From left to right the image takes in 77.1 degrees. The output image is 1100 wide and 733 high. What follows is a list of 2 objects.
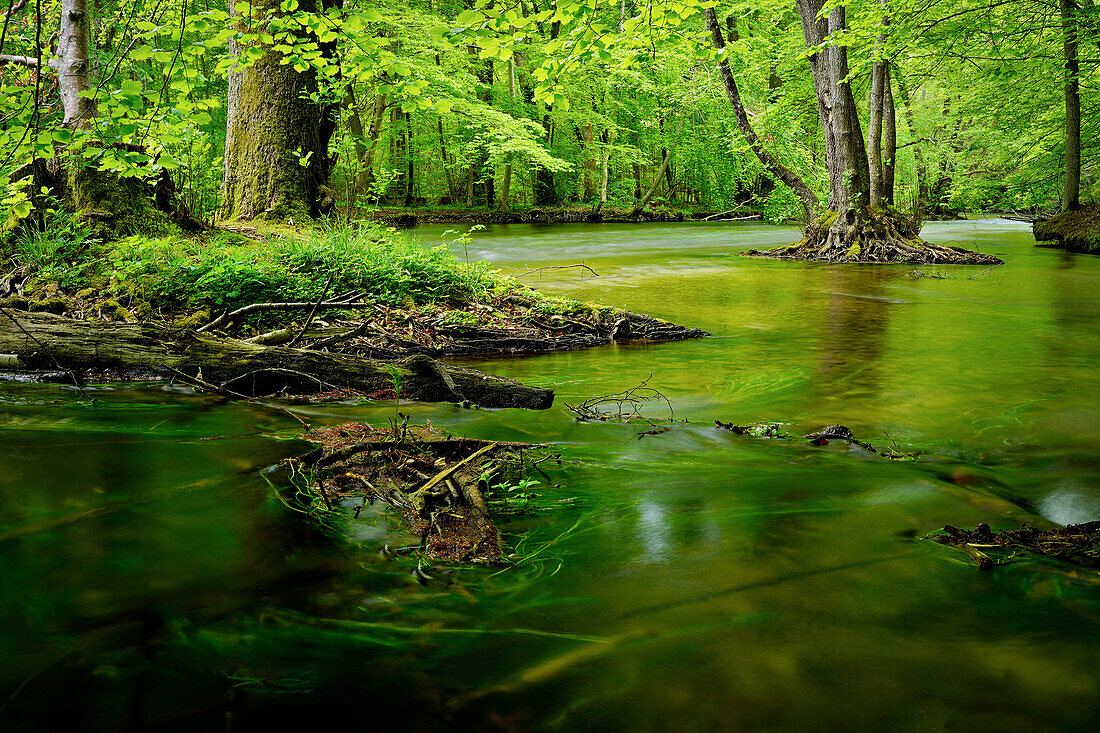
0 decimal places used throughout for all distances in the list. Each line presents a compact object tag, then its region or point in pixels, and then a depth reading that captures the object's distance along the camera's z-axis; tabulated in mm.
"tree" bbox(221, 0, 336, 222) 9414
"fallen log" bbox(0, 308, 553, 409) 4453
